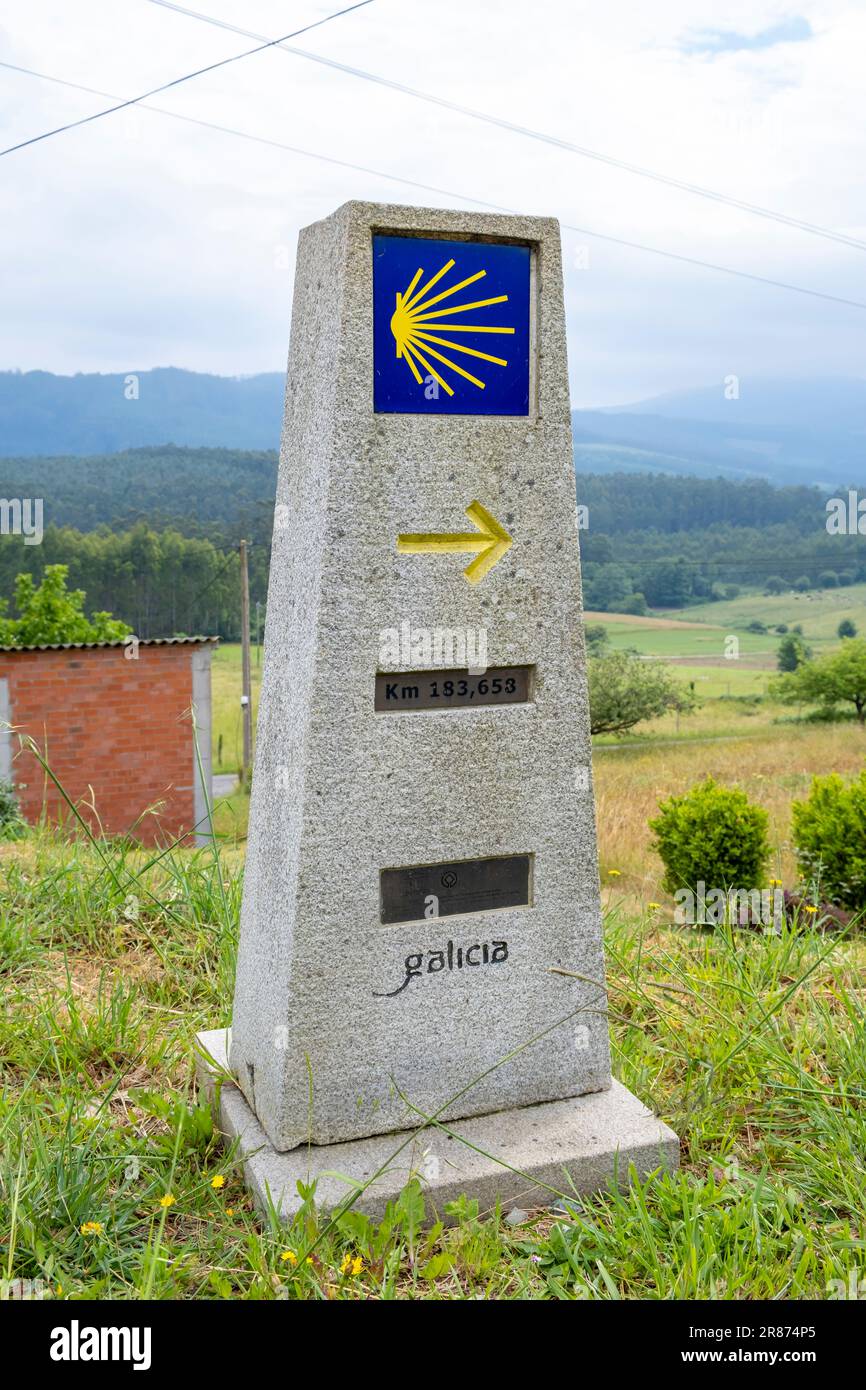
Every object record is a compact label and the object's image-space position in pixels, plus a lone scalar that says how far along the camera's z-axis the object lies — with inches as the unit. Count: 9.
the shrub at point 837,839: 317.1
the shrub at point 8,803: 442.1
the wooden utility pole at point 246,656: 871.1
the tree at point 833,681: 1676.9
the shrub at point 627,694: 1540.4
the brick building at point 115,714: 719.1
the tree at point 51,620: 1232.2
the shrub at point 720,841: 363.6
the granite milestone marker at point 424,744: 106.7
